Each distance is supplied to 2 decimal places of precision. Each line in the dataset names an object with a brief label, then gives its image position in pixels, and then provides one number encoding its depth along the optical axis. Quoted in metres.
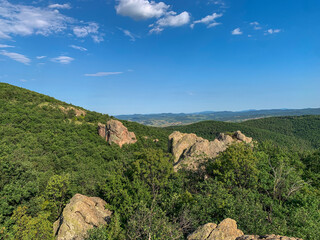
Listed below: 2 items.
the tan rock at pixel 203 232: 13.02
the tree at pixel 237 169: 23.53
